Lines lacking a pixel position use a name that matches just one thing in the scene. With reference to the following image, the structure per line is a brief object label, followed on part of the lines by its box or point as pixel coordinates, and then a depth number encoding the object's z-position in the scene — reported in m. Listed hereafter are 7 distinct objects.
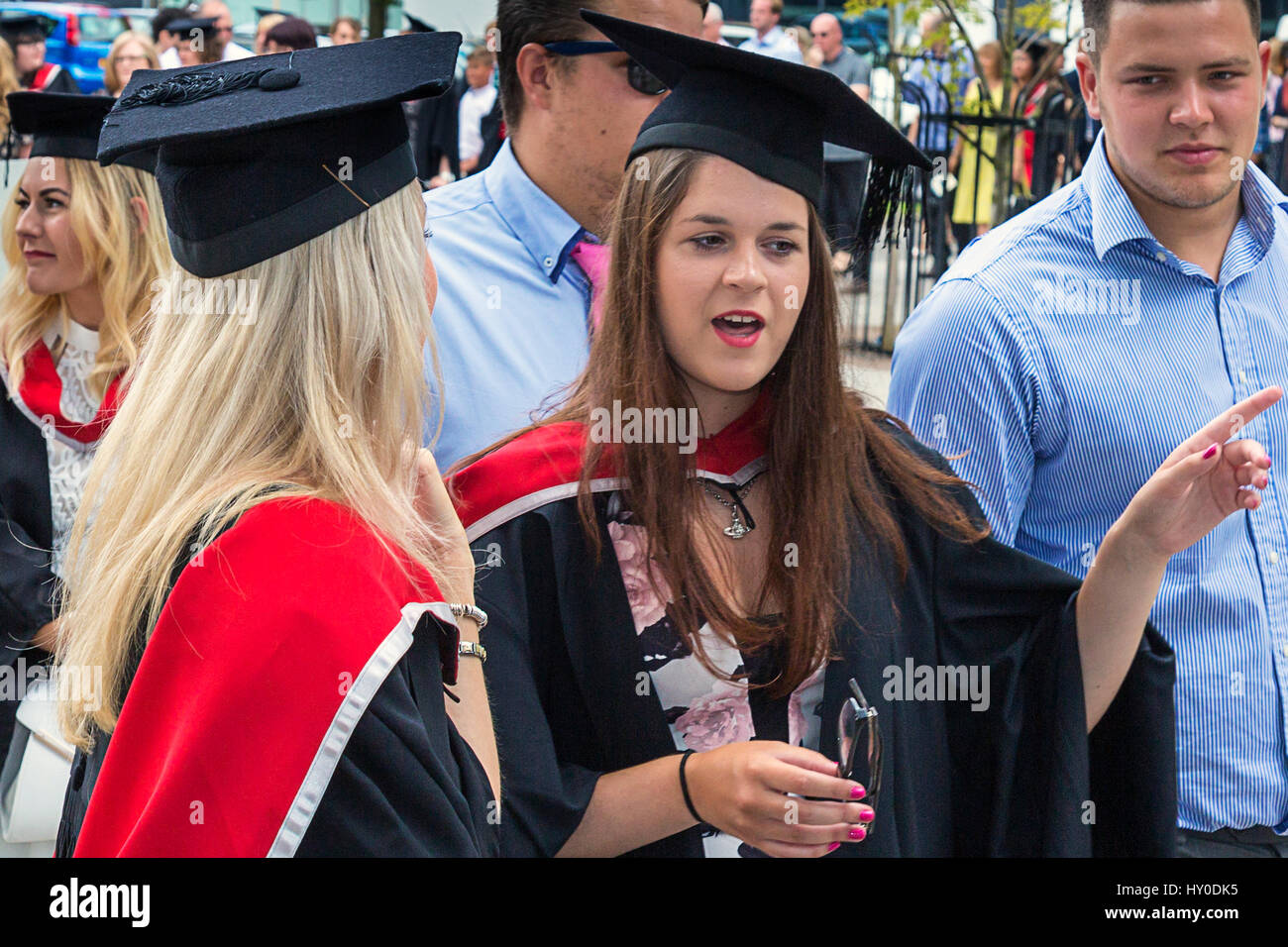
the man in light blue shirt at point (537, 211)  2.83
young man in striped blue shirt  2.72
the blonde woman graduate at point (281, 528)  1.60
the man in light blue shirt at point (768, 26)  11.70
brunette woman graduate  2.23
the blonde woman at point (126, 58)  8.75
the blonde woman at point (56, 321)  3.79
